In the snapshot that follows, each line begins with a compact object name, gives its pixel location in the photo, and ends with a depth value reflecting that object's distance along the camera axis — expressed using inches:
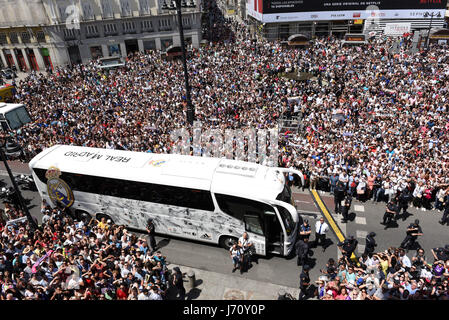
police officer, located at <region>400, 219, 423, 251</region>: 448.8
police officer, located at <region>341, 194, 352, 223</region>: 532.7
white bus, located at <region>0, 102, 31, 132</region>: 997.8
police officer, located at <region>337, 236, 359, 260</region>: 415.8
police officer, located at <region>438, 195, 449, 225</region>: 525.3
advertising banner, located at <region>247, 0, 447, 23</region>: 1694.1
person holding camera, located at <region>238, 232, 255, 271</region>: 430.3
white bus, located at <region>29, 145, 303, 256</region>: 437.7
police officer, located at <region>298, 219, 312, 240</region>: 454.5
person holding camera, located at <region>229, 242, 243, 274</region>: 432.1
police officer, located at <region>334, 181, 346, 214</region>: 558.6
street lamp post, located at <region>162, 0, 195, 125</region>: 618.0
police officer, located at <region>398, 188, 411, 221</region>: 536.7
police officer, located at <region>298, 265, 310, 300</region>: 382.2
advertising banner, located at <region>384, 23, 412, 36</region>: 1729.8
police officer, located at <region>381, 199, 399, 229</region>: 508.7
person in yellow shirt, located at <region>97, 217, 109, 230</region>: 472.1
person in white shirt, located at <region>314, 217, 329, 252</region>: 466.0
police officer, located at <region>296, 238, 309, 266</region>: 422.5
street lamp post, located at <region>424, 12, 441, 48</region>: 1691.1
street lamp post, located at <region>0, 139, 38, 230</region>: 511.6
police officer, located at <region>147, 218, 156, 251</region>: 485.1
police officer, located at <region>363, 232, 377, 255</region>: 422.9
